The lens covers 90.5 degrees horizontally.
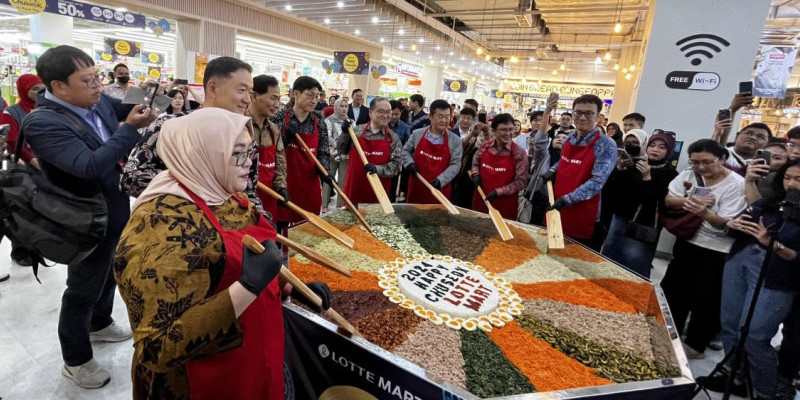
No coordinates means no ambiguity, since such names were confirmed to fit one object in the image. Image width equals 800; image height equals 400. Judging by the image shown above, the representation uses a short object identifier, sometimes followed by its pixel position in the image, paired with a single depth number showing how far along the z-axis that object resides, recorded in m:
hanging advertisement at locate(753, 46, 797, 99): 6.03
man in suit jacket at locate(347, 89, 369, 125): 6.20
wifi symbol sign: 4.46
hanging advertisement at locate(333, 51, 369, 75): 12.13
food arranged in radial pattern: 1.60
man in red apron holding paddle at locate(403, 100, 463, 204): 3.66
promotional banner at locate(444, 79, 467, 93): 18.97
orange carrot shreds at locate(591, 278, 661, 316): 2.08
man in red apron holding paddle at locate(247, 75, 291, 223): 2.53
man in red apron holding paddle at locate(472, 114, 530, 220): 3.41
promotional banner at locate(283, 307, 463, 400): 1.41
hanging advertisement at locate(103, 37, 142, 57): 11.79
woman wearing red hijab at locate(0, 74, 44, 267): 3.16
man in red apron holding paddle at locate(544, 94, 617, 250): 2.85
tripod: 1.88
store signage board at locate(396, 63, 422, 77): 19.98
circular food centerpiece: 1.91
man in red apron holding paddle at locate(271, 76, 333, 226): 3.01
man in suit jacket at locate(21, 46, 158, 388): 1.70
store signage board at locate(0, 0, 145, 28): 7.71
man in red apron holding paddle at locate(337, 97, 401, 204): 3.63
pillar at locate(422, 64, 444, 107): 23.38
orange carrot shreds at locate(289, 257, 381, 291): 2.03
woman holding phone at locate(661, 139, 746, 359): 2.40
